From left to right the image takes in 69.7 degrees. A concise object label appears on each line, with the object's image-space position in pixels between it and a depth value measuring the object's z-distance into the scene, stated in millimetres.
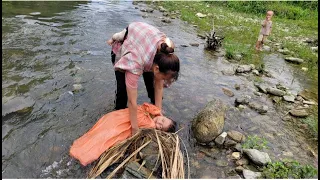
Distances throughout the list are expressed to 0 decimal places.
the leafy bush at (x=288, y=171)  2785
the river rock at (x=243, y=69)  5588
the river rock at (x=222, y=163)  3022
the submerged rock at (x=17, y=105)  3541
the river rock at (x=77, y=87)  4340
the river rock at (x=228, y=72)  5513
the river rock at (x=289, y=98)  4484
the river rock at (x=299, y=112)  4035
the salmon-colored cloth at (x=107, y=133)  2841
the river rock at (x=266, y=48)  7243
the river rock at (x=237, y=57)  6316
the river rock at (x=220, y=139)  3298
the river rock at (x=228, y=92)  4674
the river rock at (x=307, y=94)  4728
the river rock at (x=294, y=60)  6480
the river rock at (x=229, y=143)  3304
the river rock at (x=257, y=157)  2955
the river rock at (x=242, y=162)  3014
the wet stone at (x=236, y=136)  3376
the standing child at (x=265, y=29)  7225
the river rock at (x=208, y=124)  3319
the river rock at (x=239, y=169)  2914
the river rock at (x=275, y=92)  4668
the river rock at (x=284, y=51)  7105
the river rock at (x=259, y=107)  4149
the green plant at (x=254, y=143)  3283
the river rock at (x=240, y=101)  4314
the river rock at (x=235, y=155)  3107
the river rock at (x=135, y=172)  2613
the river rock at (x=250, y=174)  2799
